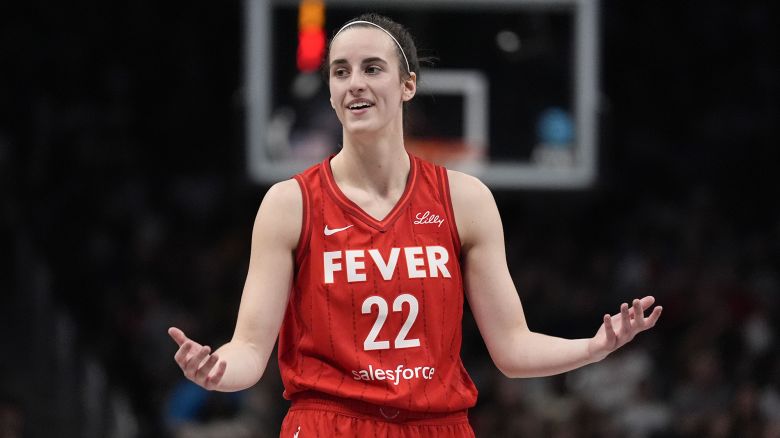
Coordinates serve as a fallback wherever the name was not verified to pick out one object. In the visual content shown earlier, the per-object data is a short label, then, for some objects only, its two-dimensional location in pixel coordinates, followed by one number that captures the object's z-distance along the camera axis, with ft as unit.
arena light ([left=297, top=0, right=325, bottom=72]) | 56.08
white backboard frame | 55.77
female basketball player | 25.72
